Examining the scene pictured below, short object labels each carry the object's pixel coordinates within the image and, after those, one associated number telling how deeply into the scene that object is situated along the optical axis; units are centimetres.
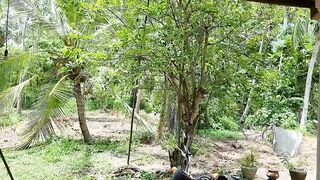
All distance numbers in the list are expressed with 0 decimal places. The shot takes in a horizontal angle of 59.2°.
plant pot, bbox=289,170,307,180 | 278
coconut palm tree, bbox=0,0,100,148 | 419
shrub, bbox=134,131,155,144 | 541
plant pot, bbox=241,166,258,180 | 353
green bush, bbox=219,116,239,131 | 686
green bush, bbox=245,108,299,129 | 629
